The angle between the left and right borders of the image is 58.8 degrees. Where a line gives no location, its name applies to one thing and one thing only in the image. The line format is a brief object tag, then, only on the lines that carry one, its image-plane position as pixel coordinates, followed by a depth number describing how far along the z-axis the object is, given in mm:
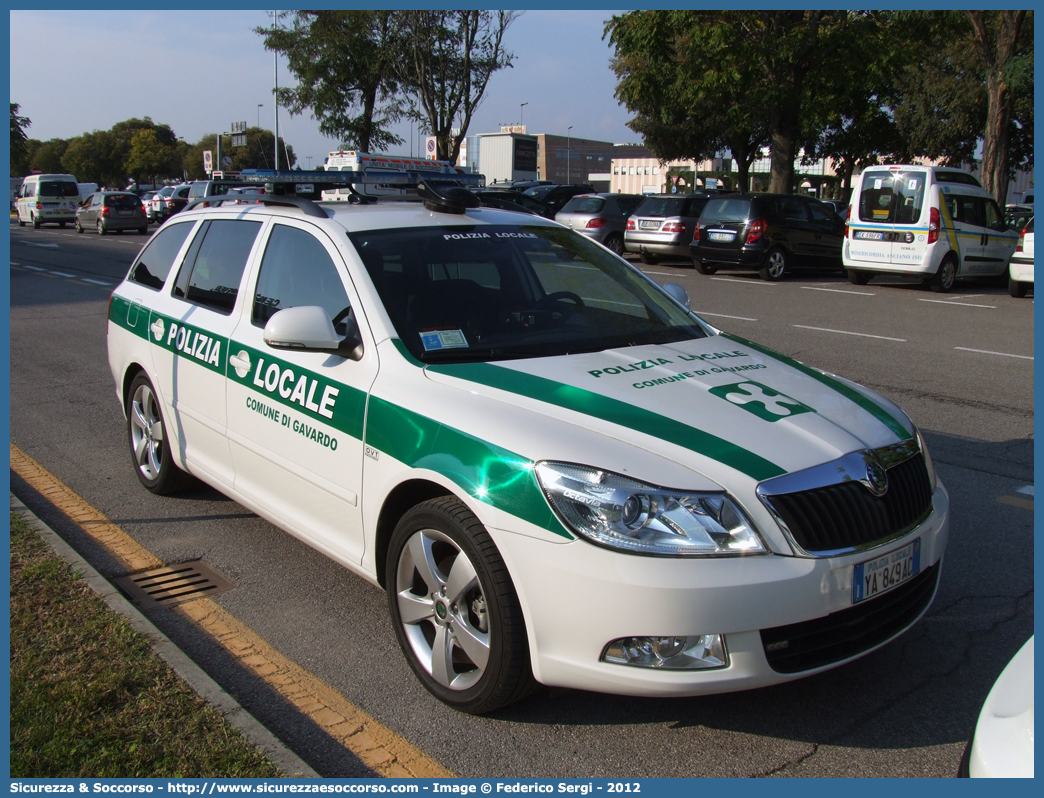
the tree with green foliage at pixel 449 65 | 35750
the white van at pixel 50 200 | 40750
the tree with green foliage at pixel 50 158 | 118625
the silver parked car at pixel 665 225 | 20594
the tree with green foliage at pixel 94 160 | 103688
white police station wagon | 2727
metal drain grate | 4113
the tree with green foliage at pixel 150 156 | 96494
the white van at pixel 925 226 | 16391
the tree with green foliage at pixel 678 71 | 22875
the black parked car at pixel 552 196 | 28525
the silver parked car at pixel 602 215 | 23047
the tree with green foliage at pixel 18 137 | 46156
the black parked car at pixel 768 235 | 18312
